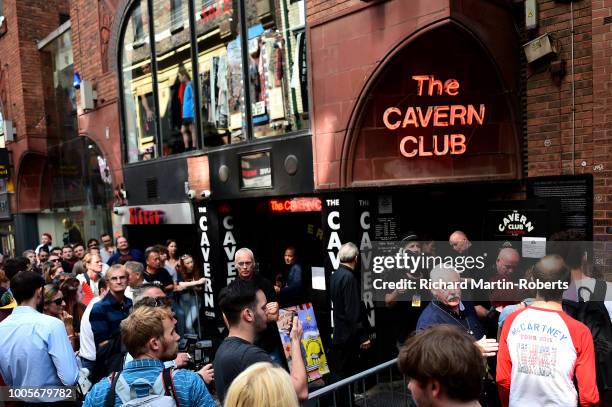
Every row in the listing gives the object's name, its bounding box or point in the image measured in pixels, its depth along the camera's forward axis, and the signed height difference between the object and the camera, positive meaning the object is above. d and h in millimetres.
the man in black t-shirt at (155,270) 6926 -1065
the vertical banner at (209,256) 9047 -1171
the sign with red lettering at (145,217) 10258 -433
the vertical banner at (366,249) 6637 -892
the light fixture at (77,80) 12717 +3194
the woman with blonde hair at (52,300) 4582 -931
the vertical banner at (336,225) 6684 -548
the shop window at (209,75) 7777 +2219
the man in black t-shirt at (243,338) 2863 -918
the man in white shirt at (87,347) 4371 -1322
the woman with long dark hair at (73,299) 5555 -1125
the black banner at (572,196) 6087 -303
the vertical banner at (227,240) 9041 -896
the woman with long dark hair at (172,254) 9070 -1119
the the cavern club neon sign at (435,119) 6457 +831
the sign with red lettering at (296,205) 7758 -274
